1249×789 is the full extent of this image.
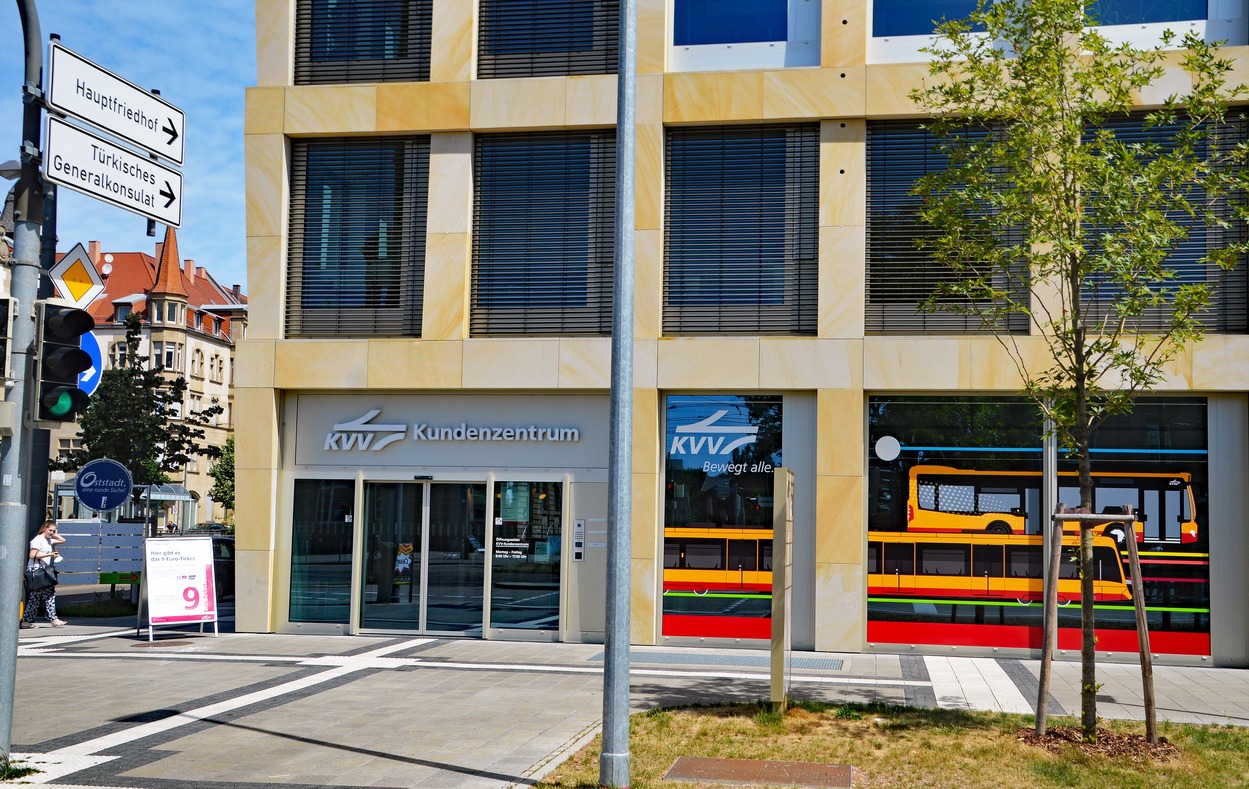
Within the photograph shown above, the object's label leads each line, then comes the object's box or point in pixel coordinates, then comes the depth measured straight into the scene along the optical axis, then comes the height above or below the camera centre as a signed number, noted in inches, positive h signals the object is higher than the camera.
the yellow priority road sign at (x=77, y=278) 491.2 +79.6
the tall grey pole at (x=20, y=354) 357.7 +35.8
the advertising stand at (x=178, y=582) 657.0 -57.3
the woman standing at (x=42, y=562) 741.9 -54.4
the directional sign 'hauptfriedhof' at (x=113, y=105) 354.6 +112.0
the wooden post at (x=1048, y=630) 397.4 -44.3
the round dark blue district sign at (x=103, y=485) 778.8 -6.2
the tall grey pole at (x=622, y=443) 335.6 +12.0
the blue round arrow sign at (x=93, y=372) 529.5 +47.0
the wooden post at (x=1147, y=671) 387.5 -55.5
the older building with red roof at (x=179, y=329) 3718.0 +469.2
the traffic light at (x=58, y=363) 365.4 +33.6
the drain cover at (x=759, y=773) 340.2 -81.3
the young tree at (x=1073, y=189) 409.4 +106.2
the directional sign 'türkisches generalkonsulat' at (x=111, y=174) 350.9 +89.9
